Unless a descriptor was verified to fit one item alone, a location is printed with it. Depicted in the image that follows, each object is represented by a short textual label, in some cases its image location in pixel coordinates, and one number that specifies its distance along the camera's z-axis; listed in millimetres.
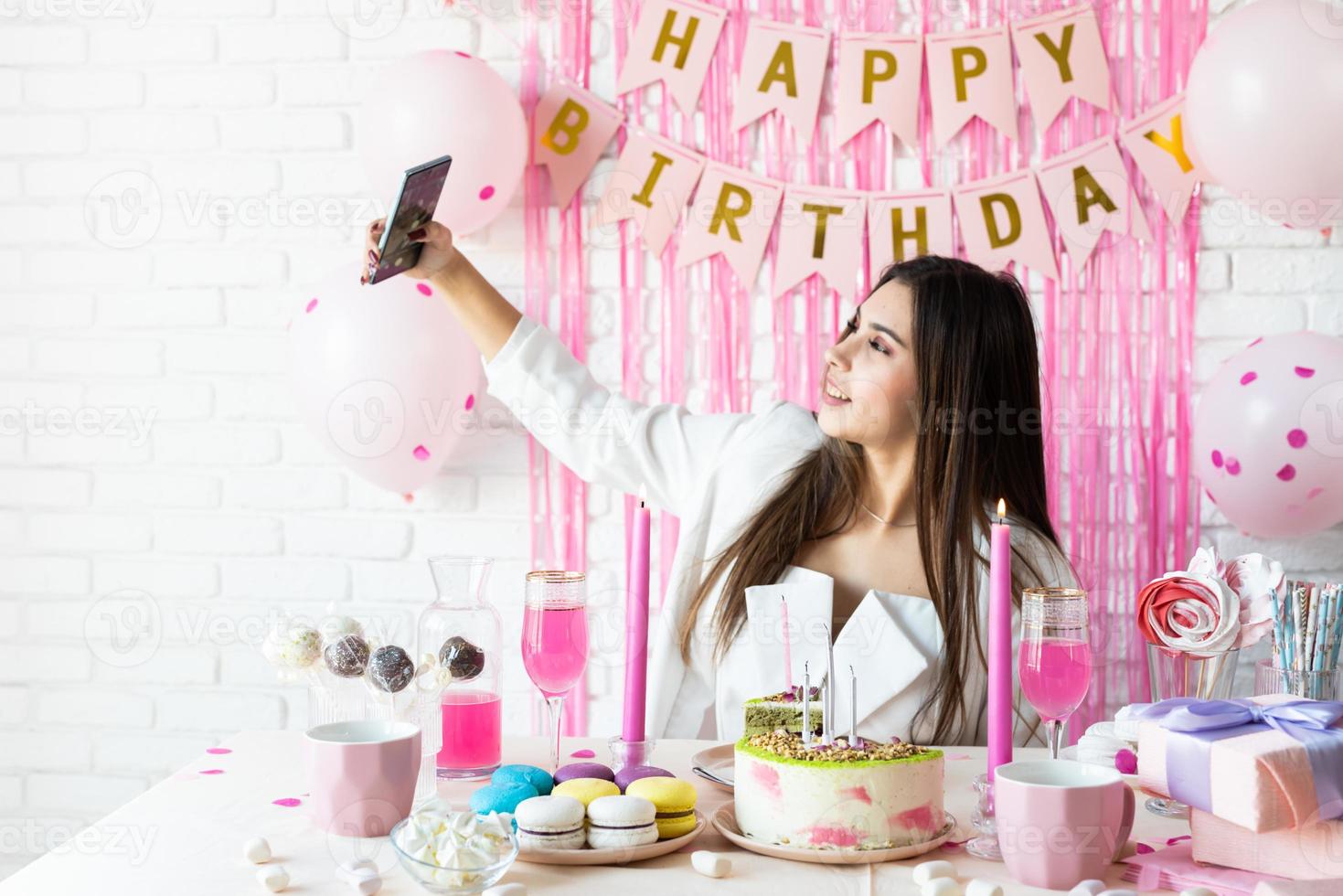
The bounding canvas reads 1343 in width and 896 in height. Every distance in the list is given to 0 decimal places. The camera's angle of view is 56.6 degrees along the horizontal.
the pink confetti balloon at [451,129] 2062
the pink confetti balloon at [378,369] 2059
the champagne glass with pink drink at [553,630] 1185
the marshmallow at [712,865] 968
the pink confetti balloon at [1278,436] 1909
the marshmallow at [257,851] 985
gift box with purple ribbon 885
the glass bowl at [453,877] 912
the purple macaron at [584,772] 1118
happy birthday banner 2238
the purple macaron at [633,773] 1104
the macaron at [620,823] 998
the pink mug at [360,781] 1031
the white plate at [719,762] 1223
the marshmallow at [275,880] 917
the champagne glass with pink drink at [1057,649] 1096
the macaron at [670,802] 1033
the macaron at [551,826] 995
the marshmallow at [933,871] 956
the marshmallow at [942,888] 924
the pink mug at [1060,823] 938
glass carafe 1177
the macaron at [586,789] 1038
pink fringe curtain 2244
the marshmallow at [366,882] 920
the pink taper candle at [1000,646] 1043
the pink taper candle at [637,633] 1166
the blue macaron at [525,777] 1087
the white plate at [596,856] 987
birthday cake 995
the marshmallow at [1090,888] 931
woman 1770
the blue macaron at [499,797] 1055
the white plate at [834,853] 991
